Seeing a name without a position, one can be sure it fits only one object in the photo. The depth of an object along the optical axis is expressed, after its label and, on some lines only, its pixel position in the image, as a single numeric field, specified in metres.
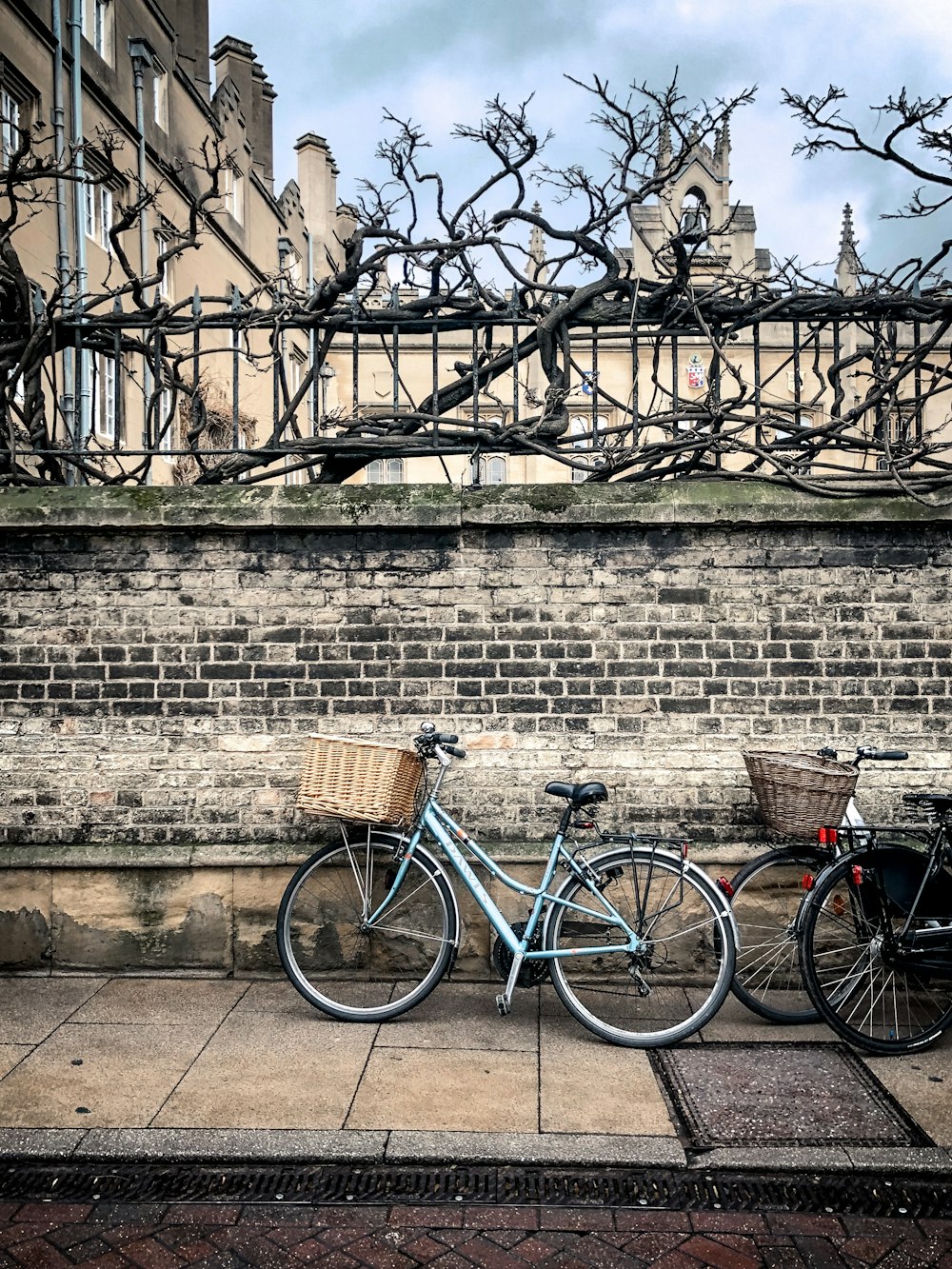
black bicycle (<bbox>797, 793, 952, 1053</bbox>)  4.75
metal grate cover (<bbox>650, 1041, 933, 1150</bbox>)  3.97
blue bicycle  4.91
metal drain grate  3.57
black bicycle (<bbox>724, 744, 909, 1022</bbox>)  5.23
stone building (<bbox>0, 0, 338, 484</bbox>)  15.91
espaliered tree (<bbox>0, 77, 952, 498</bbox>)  5.90
